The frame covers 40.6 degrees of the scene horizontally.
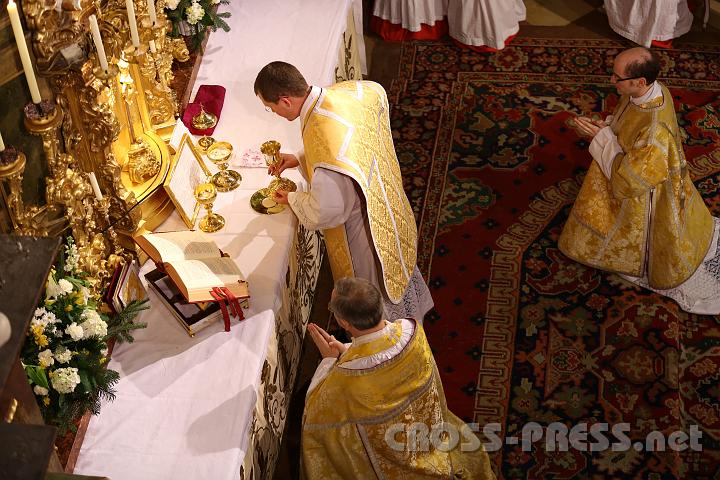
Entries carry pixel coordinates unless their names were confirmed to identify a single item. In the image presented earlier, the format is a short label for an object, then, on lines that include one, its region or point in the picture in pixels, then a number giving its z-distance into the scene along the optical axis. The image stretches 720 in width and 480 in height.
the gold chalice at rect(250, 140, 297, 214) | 4.60
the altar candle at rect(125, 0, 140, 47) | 4.11
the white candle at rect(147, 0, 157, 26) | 4.41
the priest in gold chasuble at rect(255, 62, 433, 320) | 4.22
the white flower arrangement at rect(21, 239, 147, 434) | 3.42
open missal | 4.03
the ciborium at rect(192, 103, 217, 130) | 5.04
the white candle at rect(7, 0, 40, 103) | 3.03
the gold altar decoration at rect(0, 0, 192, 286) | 3.47
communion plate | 4.63
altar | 3.67
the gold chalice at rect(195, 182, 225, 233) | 4.47
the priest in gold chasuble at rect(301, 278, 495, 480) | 3.71
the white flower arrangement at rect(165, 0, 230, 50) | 5.11
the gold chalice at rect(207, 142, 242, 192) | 4.76
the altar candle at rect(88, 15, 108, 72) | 3.73
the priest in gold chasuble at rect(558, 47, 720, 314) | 4.87
